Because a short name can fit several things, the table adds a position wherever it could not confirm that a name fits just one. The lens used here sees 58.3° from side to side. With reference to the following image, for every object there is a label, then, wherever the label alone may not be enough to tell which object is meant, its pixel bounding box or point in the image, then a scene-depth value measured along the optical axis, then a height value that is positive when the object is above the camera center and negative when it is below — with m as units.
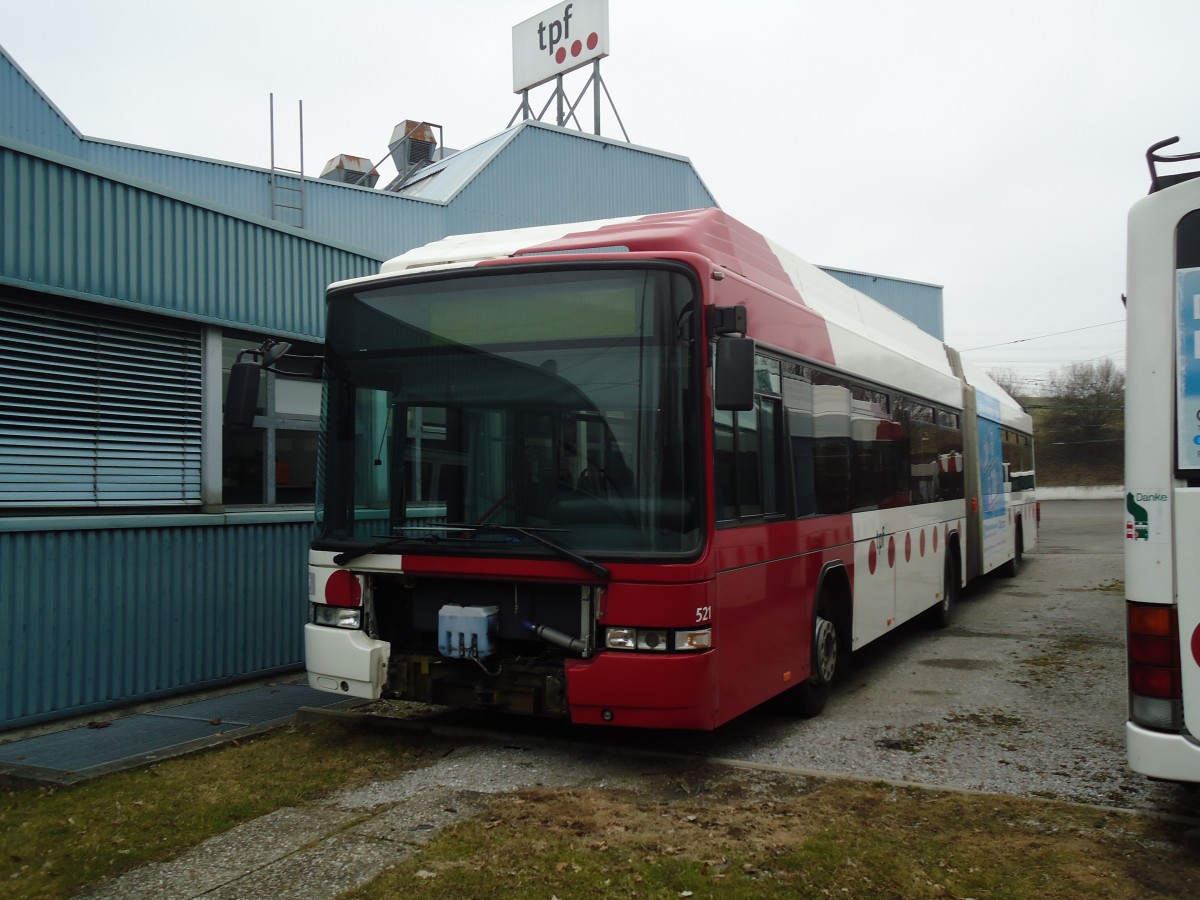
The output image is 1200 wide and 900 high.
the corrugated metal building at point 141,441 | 7.75 +0.32
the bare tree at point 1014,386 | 75.21 +6.47
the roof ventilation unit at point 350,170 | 31.58 +9.09
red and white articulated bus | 5.79 -0.02
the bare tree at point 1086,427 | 67.94 +3.15
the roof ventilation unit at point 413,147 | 32.25 +10.01
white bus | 4.44 -0.04
